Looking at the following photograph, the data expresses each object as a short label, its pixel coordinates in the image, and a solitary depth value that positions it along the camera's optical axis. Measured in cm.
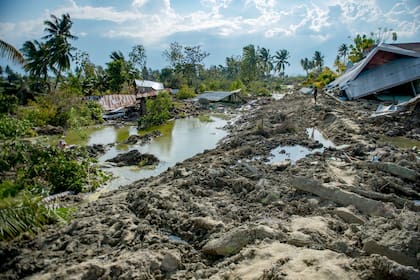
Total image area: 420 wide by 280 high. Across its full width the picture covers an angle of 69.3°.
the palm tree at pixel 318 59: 8156
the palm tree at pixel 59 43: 3284
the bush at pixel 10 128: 1066
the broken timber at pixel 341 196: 656
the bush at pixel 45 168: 995
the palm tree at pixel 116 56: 4628
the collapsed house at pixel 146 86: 4822
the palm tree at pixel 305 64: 9212
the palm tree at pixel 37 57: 3325
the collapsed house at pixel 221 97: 4247
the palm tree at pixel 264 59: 7206
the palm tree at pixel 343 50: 7775
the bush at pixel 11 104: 1810
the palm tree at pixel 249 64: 6438
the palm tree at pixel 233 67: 7906
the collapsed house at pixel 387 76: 2273
